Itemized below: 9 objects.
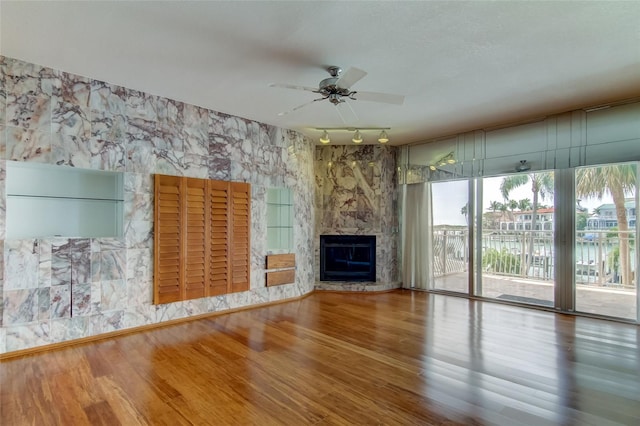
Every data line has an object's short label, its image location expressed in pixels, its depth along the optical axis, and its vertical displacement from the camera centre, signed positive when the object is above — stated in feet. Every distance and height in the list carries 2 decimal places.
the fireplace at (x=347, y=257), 20.30 -2.39
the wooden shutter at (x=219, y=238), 14.48 -0.88
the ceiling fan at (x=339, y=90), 9.47 +4.11
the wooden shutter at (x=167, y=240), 12.85 -0.88
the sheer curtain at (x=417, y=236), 19.75 -0.99
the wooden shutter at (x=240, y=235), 15.23 -0.76
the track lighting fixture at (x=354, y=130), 13.93 +4.65
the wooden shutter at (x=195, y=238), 13.65 -0.83
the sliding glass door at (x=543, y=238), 14.42 -0.91
